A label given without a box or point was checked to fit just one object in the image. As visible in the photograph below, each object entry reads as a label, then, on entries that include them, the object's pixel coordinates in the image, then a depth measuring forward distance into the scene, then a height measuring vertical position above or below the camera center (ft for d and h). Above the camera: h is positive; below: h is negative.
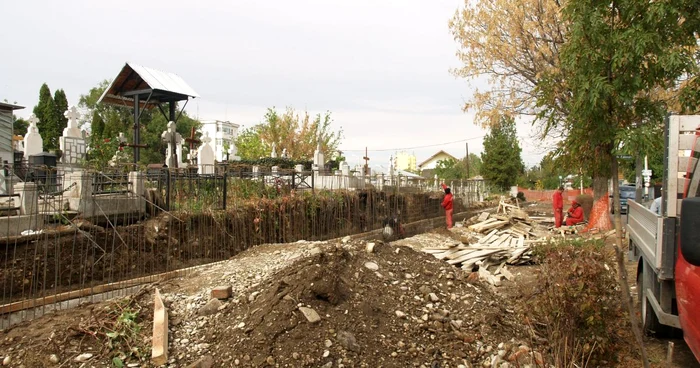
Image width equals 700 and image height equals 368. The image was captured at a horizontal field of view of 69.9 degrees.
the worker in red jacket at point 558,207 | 54.25 -3.90
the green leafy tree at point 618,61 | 20.10 +4.55
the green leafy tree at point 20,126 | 108.39 +10.17
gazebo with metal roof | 52.49 +8.69
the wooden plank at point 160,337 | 16.11 -5.53
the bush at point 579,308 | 16.08 -4.54
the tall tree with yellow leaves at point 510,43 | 60.34 +16.11
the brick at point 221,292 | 19.57 -4.74
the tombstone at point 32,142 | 45.47 +2.71
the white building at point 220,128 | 221.25 +19.70
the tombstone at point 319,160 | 73.46 +1.72
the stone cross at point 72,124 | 43.91 +4.51
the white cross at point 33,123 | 46.70 +4.67
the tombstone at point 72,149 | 39.58 +1.83
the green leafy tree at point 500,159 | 151.74 +3.79
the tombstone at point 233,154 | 83.38 +3.04
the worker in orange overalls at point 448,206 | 57.88 -4.04
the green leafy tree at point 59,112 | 109.96 +14.31
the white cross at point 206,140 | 61.50 +3.95
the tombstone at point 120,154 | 59.68 +2.30
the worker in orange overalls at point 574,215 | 53.67 -4.74
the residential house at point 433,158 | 333.83 +8.82
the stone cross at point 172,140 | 51.74 +3.31
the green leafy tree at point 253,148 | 118.11 +5.66
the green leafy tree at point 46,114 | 106.42 +13.25
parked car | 86.07 -3.64
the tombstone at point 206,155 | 56.90 +1.95
